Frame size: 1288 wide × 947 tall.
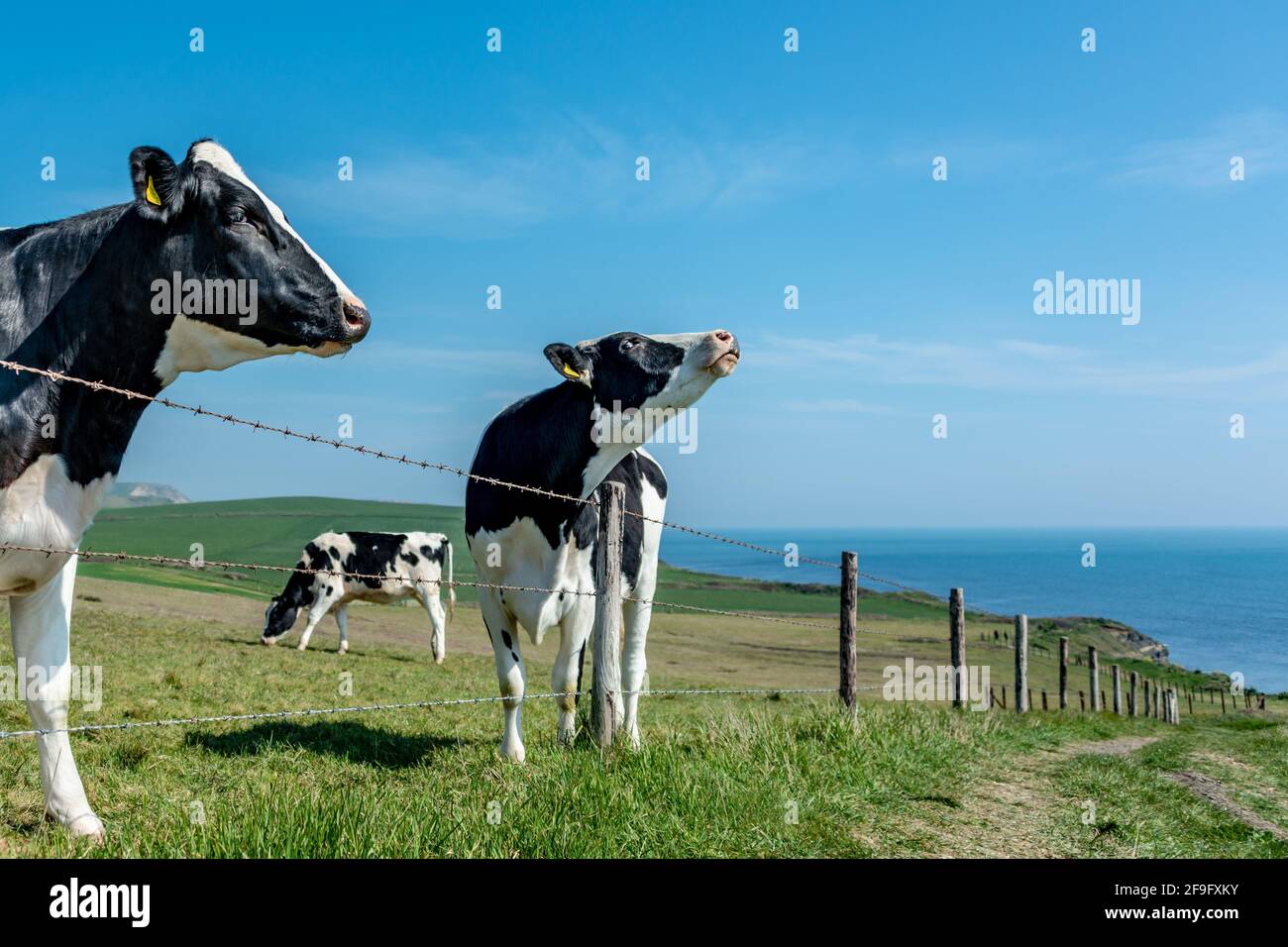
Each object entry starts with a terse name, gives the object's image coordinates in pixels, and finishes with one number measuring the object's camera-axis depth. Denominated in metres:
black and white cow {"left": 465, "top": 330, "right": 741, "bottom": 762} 6.95
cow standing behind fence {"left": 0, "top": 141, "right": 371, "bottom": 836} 4.15
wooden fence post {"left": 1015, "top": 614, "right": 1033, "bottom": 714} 16.67
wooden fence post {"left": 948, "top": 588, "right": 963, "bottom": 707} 13.02
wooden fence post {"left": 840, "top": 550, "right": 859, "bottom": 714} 9.03
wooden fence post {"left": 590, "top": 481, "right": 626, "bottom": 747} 6.52
